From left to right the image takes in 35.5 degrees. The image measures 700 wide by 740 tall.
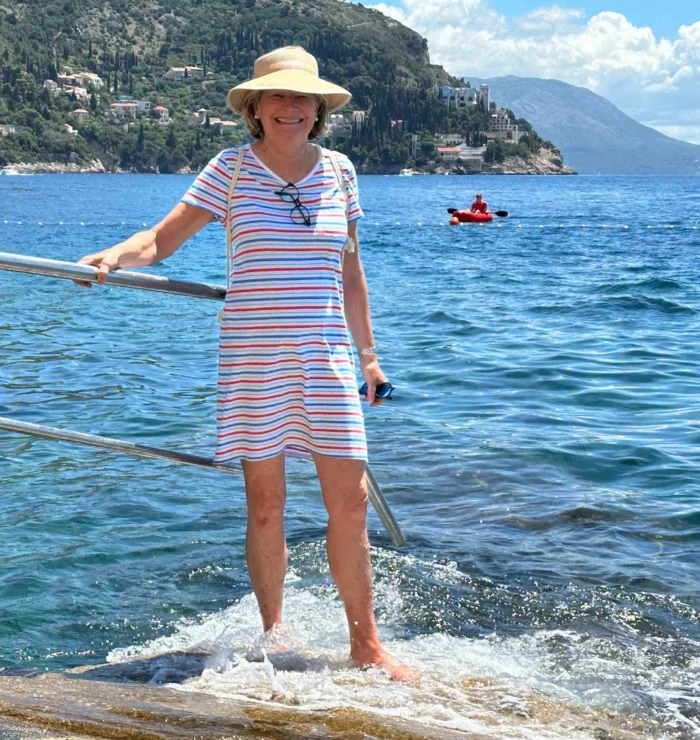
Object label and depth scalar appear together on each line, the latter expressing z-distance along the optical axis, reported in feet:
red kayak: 134.92
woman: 10.78
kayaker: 137.18
